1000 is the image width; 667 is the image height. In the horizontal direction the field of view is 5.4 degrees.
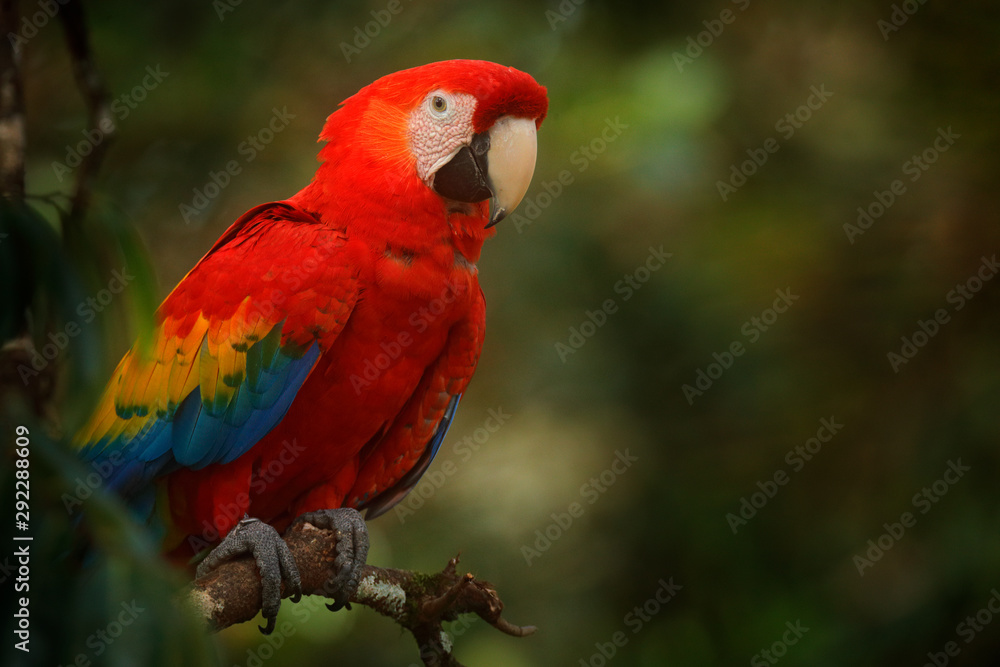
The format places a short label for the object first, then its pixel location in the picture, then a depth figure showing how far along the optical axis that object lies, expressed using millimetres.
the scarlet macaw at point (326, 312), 6249
